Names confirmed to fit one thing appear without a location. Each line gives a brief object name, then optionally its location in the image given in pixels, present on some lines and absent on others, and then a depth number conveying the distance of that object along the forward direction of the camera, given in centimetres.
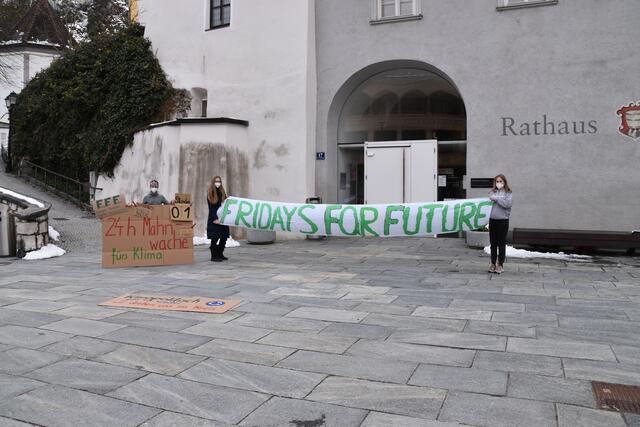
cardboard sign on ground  717
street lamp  2582
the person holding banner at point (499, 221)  1012
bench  1234
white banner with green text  1085
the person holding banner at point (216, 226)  1171
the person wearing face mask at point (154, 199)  1254
